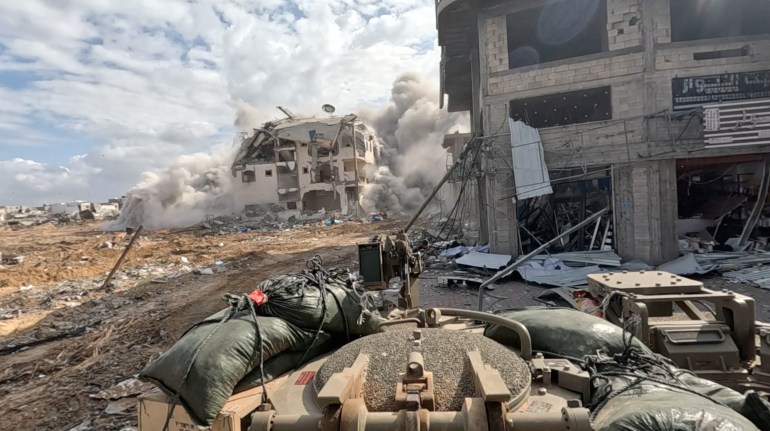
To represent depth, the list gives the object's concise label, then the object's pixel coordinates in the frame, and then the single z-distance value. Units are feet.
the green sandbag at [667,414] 5.59
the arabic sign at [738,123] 33.99
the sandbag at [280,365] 8.18
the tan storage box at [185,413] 7.20
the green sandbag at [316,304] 9.13
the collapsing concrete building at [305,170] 123.95
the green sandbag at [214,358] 7.32
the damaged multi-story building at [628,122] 34.96
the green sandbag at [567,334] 8.77
